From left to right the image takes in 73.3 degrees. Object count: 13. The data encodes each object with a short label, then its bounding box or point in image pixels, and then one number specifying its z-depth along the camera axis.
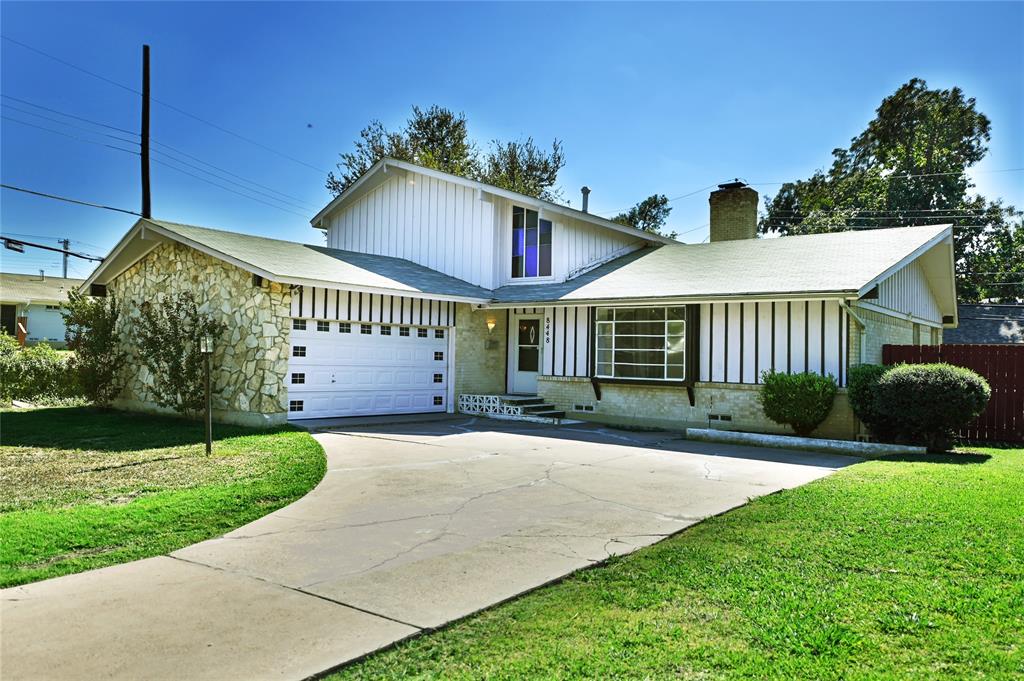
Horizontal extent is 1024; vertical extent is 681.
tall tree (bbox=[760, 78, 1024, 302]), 37.62
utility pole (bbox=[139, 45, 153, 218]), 22.88
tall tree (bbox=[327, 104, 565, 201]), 37.53
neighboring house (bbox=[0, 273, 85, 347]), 36.52
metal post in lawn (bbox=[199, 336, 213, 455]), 10.05
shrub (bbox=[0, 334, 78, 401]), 18.86
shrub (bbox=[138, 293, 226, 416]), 14.30
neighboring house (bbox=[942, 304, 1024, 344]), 27.02
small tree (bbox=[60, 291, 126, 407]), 16.45
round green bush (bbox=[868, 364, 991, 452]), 11.04
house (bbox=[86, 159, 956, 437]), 14.10
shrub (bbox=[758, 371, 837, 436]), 13.09
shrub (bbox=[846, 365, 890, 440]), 12.36
